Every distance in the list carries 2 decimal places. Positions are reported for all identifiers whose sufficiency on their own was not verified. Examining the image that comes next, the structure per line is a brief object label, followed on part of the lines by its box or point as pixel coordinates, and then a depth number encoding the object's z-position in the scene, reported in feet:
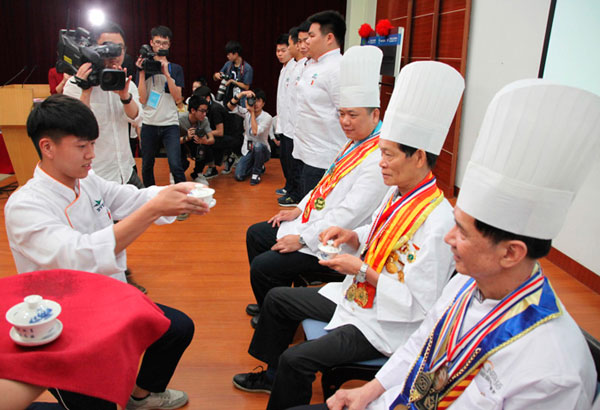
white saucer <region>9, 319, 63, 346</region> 3.66
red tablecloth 3.61
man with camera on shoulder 9.89
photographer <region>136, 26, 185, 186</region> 13.53
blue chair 5.28
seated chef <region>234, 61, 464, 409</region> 5.08
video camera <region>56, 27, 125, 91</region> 9.25
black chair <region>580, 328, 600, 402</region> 3.79
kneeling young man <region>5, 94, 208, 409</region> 5.03
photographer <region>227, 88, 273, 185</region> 18.08
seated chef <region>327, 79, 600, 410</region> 3.25
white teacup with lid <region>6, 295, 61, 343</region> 3.66
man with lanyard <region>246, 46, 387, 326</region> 7.30
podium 15.08
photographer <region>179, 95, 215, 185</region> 17.38
